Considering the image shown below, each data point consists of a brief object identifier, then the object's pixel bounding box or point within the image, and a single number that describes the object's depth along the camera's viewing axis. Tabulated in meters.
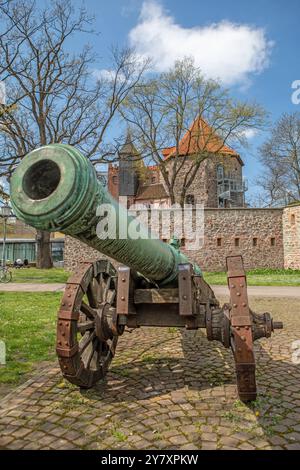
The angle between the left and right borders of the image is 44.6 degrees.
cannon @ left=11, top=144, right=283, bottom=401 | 1.67
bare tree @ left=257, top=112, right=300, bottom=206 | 29.86
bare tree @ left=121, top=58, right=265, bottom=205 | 26.61
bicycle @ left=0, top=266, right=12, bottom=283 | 16.26
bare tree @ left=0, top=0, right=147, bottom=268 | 15.77
